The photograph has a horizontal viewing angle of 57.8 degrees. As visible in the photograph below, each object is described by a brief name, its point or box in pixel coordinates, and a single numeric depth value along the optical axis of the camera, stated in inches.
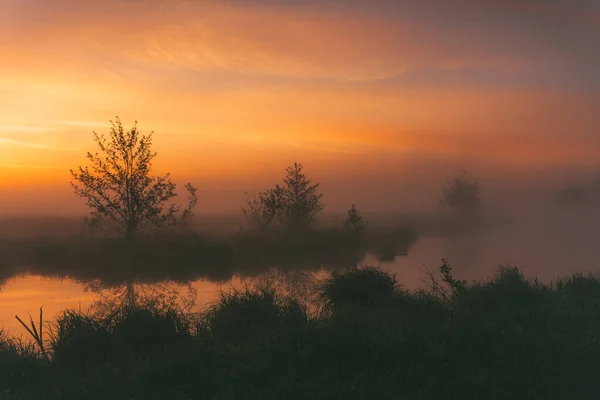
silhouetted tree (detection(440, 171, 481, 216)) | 3159.5
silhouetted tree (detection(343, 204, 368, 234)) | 1699.1
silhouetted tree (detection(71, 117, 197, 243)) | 1234.6
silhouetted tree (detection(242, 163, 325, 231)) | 1640.0
